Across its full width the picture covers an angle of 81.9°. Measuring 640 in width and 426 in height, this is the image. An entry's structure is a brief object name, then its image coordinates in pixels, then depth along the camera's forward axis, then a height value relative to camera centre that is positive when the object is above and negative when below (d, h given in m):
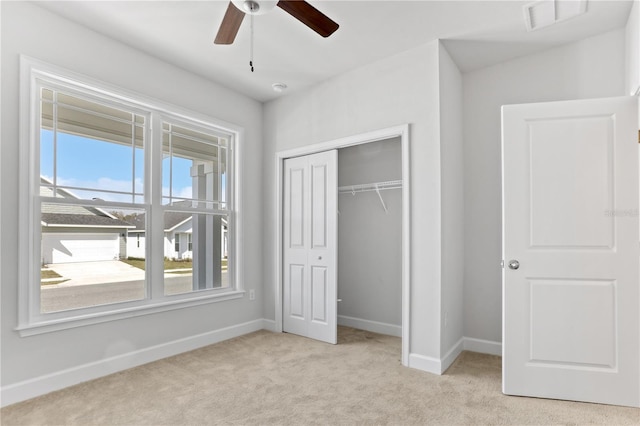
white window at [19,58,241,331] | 2.75 +0.11
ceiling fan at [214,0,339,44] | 2.04 +1.18
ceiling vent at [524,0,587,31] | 2.61 +1.50
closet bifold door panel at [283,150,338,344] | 3.90 -0.33
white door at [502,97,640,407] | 2.45 -0.24
